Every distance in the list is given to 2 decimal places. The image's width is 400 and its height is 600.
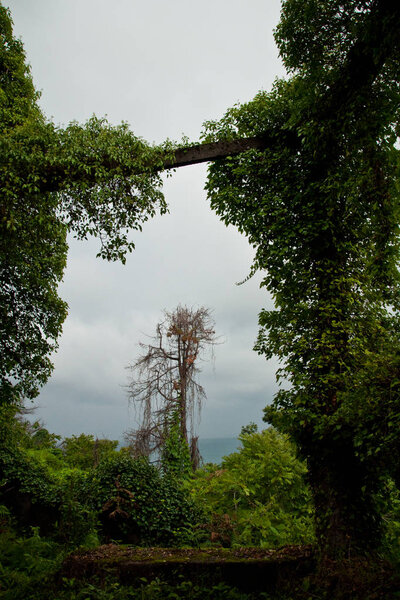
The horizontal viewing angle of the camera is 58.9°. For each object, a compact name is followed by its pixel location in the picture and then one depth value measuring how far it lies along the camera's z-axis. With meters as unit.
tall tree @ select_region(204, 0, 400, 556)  4.77
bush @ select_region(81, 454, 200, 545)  8.62
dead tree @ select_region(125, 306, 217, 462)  16.44
